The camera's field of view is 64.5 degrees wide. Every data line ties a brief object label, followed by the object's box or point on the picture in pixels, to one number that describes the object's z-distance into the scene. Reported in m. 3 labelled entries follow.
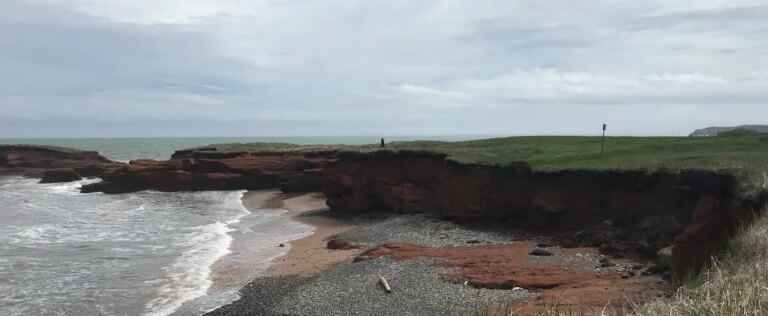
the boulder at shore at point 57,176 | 55.53
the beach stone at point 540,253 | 17.25
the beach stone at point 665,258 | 13.68
